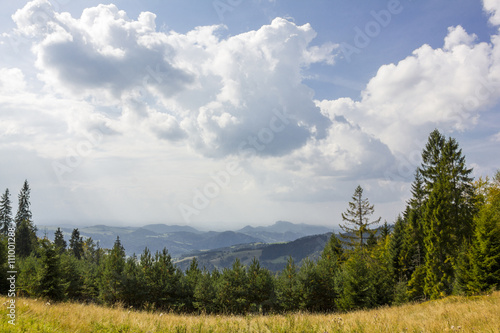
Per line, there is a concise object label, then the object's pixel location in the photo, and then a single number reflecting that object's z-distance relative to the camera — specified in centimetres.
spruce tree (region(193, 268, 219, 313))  2736
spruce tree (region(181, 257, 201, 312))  2877
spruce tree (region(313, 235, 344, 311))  2908
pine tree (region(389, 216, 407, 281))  4331
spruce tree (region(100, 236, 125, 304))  2712
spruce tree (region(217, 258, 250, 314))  2734
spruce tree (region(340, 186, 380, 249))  4459
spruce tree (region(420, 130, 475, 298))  3250
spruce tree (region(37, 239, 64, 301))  2331
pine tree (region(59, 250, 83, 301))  3109
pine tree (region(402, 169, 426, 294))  4184
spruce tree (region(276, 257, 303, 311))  2792
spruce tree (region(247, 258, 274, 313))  2838
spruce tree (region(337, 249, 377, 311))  2586
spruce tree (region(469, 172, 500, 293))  2412
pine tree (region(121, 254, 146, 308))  2720
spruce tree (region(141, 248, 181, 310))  2798
